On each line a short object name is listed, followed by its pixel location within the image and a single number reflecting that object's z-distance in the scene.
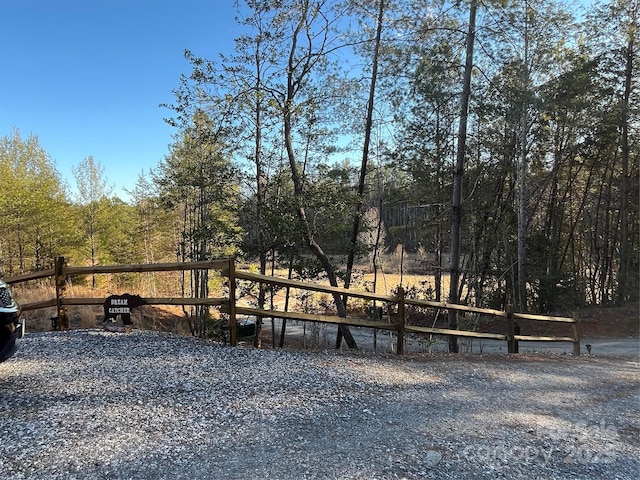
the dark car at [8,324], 3.26
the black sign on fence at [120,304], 5.68
